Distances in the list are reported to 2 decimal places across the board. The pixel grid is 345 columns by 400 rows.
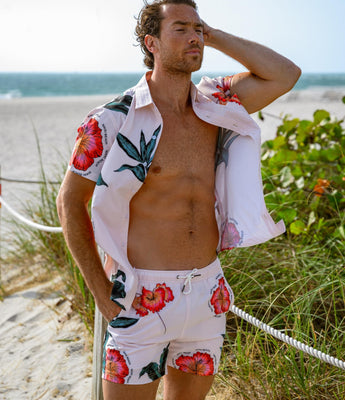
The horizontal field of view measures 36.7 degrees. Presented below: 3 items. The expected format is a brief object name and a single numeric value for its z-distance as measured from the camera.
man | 1.99
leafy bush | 3.69
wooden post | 2.57
